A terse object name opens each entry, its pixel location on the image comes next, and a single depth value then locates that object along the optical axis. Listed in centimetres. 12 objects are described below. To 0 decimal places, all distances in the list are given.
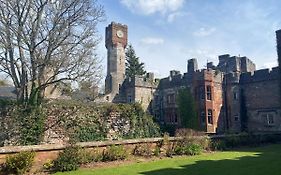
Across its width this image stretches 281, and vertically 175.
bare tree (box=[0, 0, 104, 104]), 1343
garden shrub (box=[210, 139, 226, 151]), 1355
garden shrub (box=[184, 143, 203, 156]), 1200
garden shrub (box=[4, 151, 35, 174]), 815
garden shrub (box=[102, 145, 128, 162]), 1008
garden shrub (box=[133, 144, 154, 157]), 1100
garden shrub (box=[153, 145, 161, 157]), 1122
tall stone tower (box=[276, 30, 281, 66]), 2183
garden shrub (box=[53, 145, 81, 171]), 880
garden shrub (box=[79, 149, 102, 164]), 932
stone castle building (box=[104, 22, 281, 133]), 2279
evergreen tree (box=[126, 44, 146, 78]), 4196
